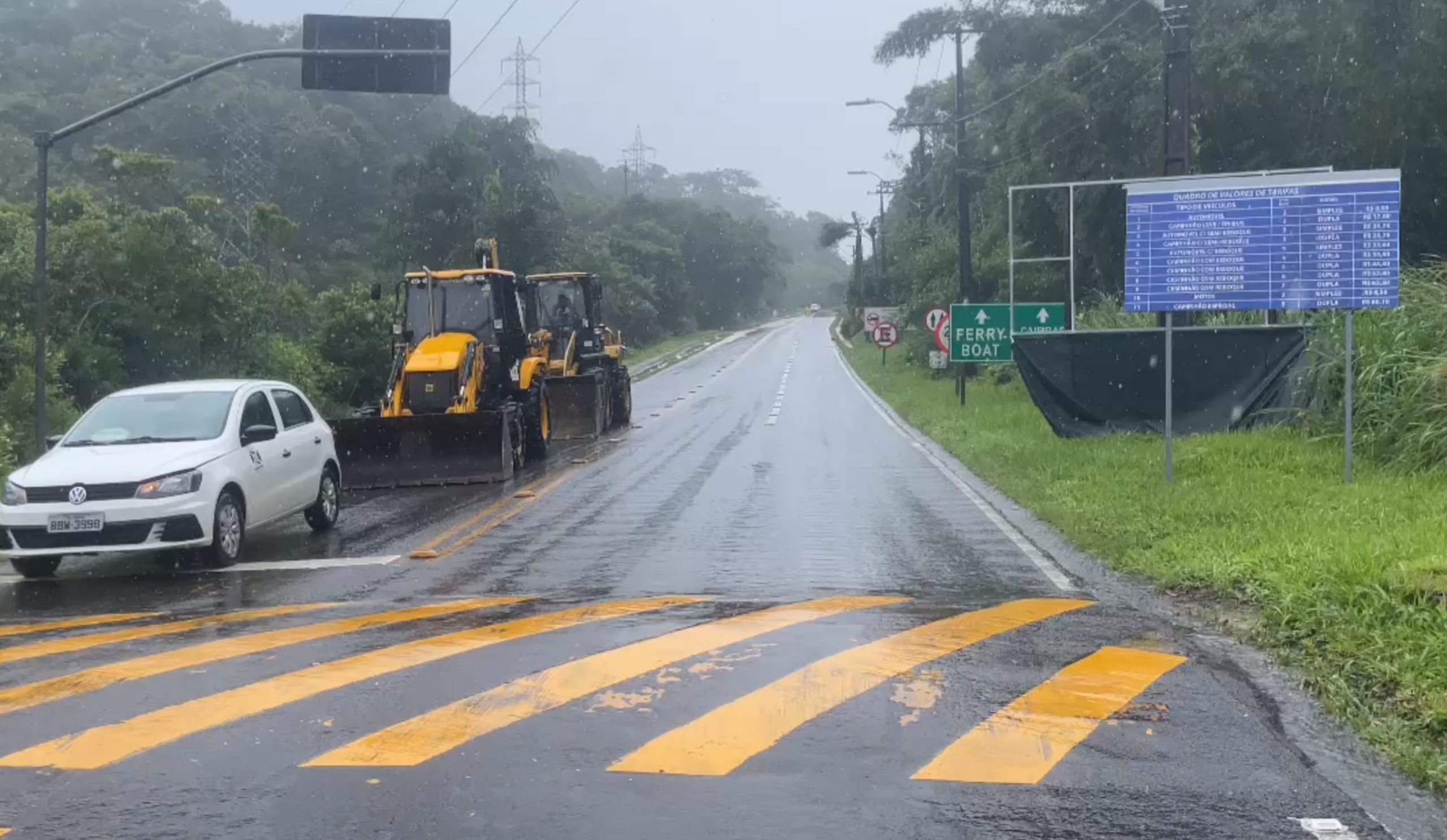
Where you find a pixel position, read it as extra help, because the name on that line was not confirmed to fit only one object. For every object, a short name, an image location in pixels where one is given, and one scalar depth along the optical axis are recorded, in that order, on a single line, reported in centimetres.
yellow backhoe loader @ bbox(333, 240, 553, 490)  1830
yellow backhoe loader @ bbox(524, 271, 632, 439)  2600
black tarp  1950
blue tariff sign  1459
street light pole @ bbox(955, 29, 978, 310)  3384
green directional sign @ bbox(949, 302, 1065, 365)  2828
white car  1111
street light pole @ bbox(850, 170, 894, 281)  8244
